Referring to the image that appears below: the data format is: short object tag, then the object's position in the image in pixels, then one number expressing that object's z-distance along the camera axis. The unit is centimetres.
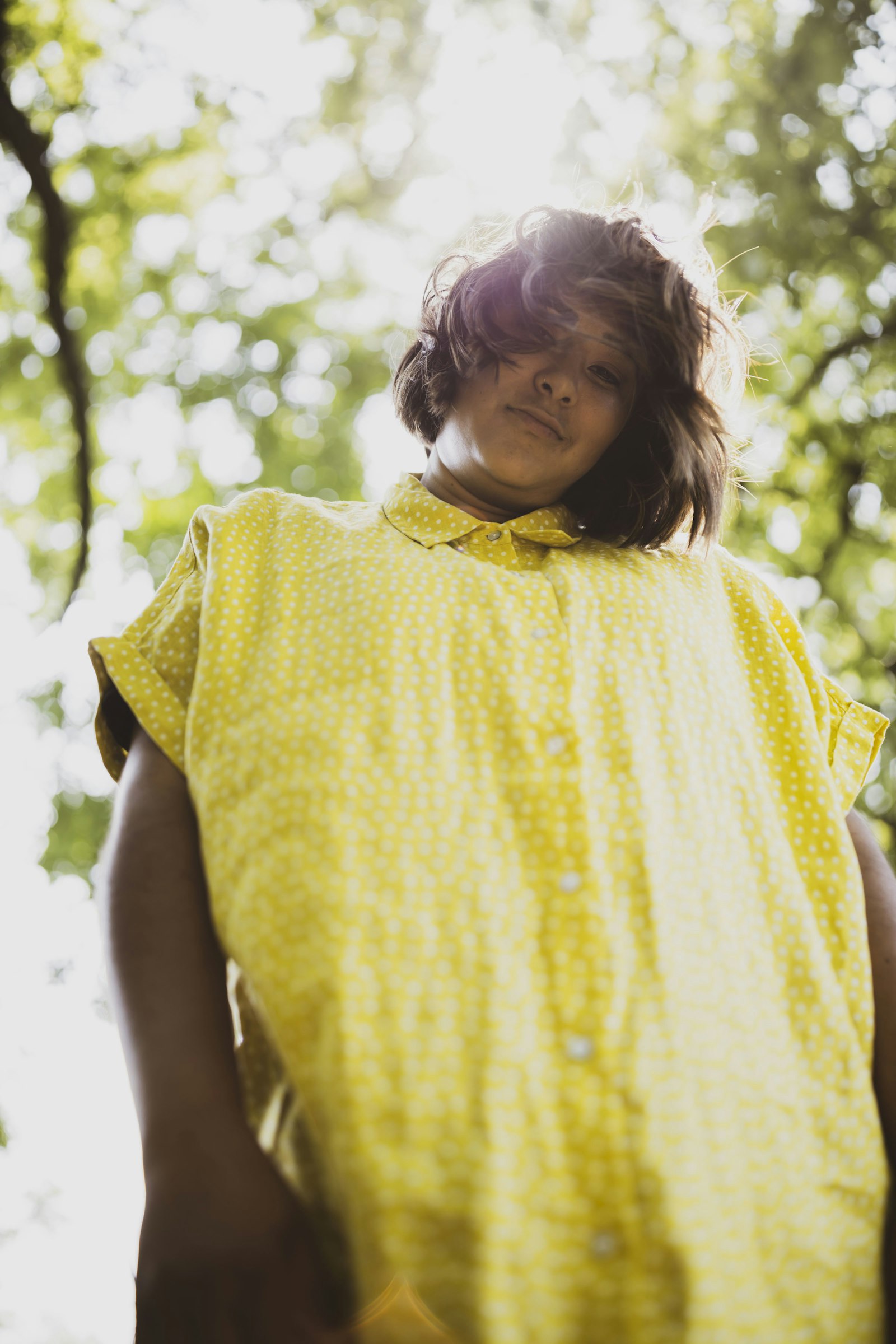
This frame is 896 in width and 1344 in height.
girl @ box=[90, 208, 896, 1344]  83
